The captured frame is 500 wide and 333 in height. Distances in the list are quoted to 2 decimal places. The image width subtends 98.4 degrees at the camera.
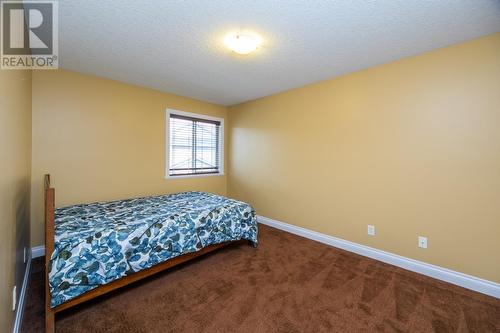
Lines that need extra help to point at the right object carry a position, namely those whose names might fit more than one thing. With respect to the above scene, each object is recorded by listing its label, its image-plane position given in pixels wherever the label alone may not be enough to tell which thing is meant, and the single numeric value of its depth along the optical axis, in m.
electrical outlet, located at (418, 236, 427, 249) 2.35
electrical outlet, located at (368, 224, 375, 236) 2.72
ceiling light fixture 2.05
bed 1.58
